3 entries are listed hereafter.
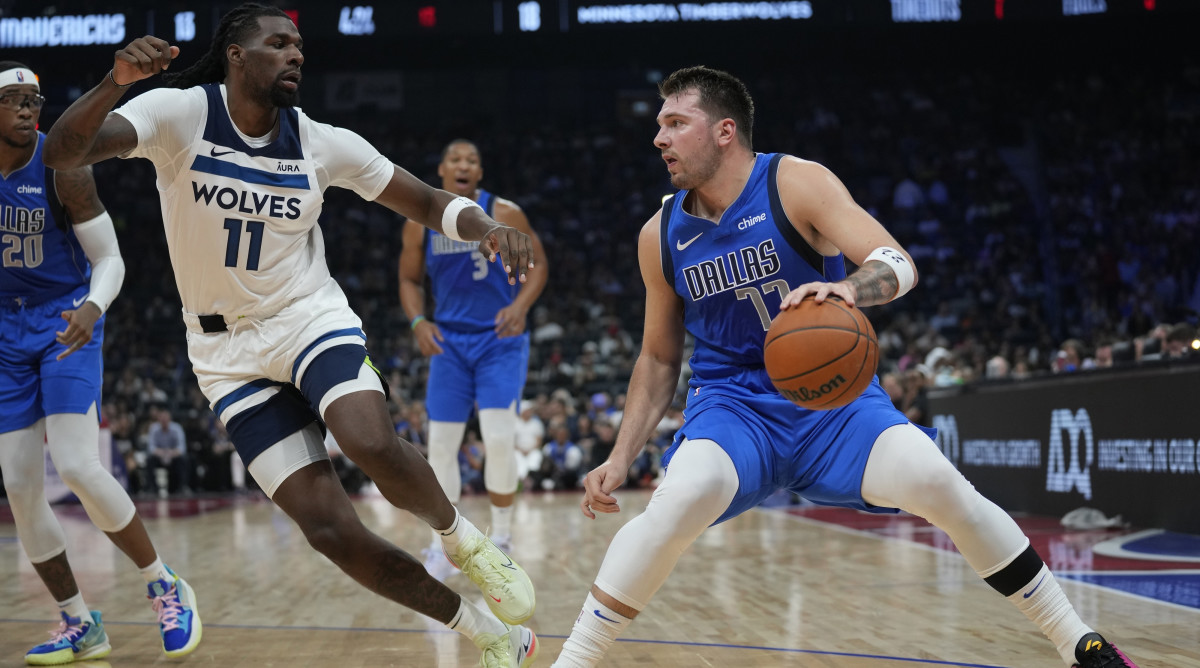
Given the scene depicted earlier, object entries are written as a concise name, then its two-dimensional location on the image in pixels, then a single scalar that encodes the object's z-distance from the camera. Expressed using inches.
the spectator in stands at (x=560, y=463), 616.4
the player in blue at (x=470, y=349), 261.4
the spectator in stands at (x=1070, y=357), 437.1
